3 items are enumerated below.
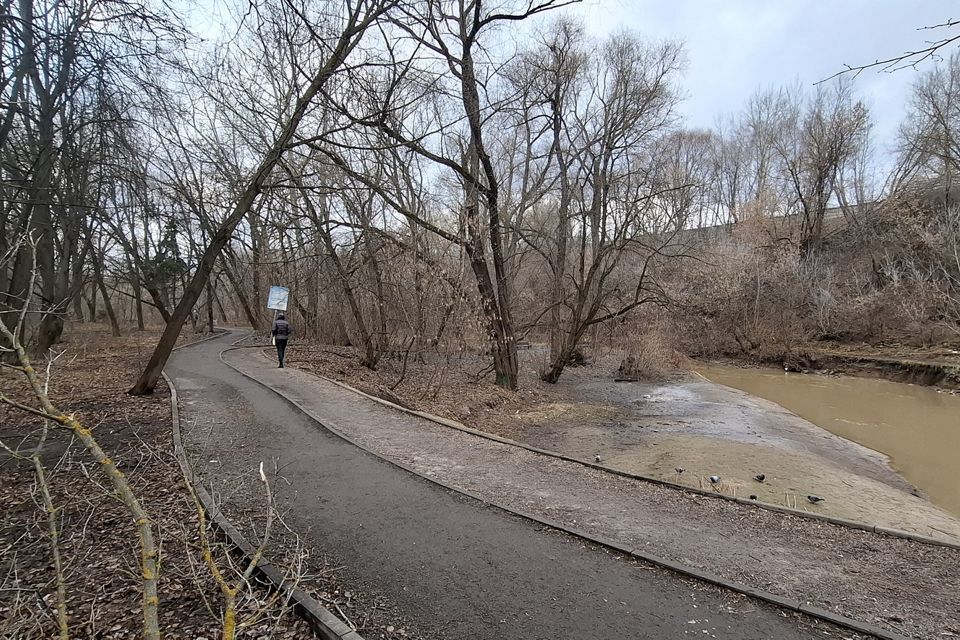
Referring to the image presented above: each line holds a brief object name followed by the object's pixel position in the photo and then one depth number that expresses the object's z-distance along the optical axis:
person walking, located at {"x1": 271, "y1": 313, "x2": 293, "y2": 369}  16.05
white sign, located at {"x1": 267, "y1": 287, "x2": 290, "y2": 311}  17.63
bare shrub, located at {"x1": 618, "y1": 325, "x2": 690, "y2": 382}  21.03
